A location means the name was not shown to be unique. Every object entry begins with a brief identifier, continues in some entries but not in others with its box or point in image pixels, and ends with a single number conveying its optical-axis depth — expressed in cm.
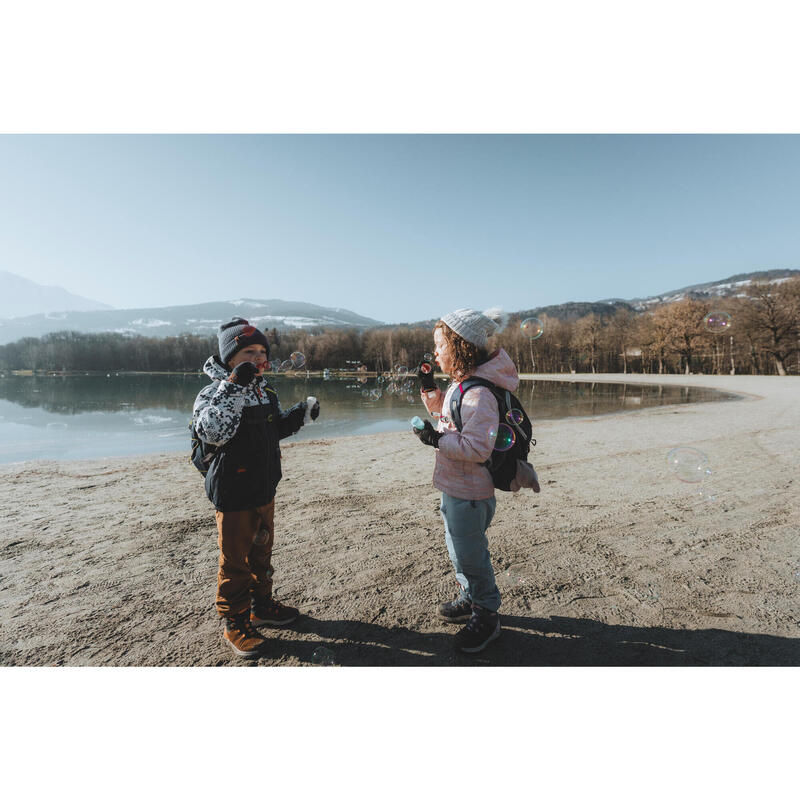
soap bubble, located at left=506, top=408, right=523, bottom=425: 264
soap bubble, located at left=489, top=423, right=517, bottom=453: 258
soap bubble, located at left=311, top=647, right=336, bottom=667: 263
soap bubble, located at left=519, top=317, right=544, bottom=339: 649
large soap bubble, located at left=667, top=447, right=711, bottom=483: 611
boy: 256
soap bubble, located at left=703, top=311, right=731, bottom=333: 989
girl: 245
